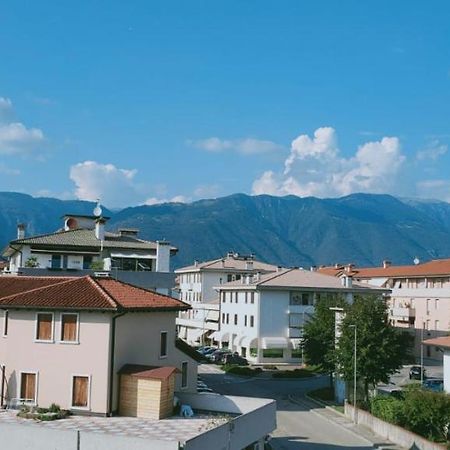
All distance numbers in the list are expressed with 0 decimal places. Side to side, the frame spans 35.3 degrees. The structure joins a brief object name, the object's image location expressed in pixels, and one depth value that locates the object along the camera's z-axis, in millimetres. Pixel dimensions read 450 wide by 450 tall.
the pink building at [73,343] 31734
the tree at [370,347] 48188
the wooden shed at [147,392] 31234
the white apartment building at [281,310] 79188
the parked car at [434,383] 56738
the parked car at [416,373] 66281
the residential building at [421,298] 85562
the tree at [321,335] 57000
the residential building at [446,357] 45031
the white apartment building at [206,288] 98375
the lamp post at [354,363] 47619
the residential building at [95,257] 52031
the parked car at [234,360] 76456
